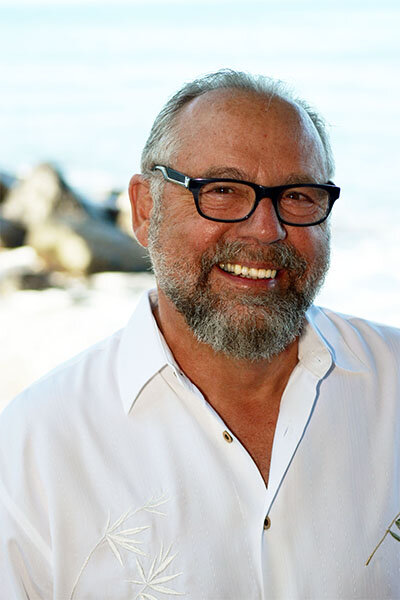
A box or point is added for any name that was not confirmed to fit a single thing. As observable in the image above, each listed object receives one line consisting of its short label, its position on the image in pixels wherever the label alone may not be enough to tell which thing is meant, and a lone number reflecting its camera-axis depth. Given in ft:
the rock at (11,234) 27.30
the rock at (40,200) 27.78
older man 5.34
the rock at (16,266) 25.58
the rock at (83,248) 25.89
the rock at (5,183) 30.55
